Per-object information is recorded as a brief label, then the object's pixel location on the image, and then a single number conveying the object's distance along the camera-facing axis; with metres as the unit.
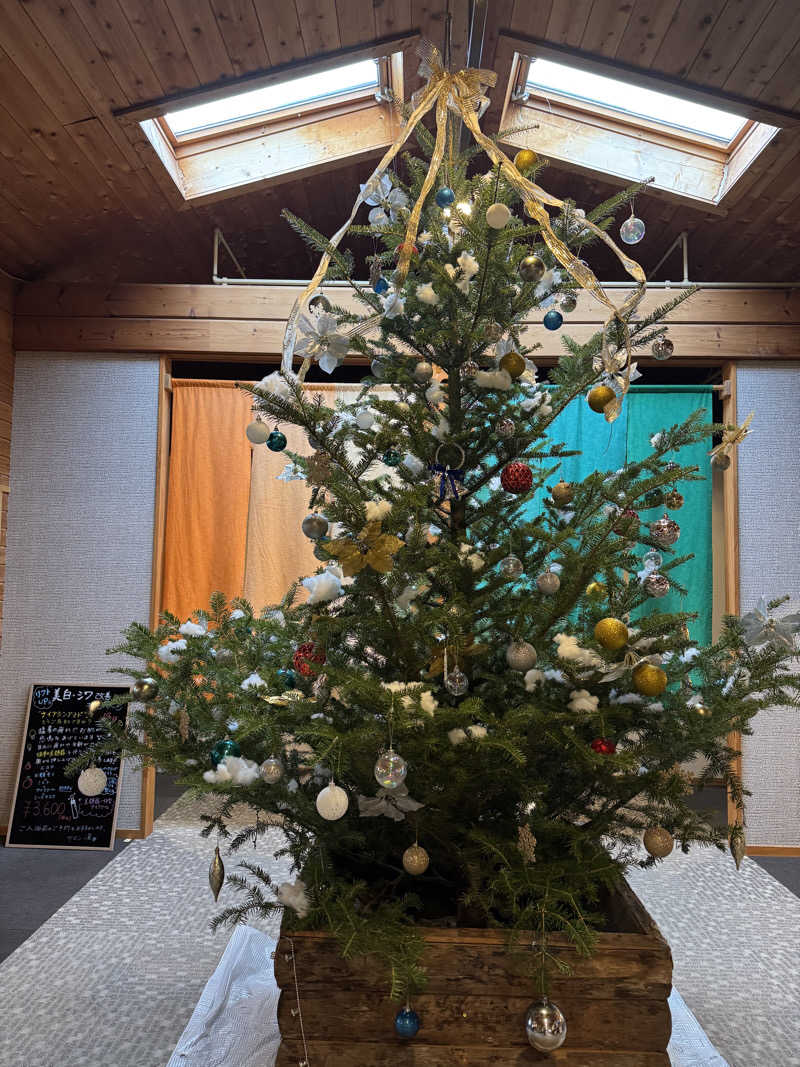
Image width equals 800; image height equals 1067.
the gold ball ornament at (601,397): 1.56
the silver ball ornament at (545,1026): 1.29
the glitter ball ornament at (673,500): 1.55
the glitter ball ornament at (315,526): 1.48
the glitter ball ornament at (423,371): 1.65
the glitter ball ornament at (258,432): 1.40
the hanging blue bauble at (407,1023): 1.34
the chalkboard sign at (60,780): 3.26
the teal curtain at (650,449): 3.50
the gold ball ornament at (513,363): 1.63
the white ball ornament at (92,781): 1.41
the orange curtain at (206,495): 3.57
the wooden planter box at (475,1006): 1.37
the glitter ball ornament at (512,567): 1.52
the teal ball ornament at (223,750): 1.42
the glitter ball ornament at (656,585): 1.49
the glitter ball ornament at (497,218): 1.41
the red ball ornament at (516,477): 1.53
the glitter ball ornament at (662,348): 1.58
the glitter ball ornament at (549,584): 1.48
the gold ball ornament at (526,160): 1.71
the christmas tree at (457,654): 1.37
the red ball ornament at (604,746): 1.40
